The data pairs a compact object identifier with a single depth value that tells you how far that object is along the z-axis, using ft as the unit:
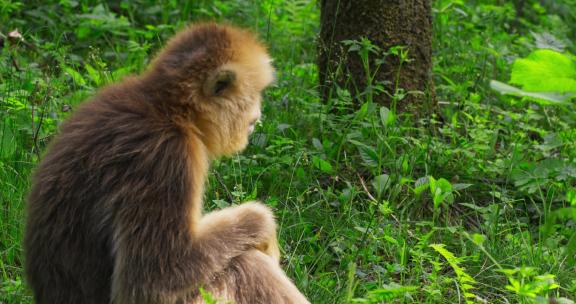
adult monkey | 22.97
